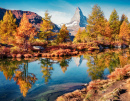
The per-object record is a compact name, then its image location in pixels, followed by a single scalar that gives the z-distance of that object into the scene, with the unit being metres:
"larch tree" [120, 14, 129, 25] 46.08
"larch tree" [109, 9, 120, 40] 41.08
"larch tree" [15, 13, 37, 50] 21.44
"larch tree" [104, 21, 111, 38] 37.69
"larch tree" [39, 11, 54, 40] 28.79
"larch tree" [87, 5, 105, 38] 34.50
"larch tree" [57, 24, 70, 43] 31.32
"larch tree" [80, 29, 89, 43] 35.09
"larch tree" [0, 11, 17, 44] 30.37
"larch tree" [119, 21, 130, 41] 39.88
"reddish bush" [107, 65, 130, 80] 6.86
